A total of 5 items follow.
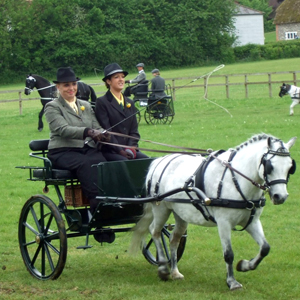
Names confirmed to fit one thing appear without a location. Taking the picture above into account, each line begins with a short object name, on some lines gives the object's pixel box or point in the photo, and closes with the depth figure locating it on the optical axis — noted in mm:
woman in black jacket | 10111
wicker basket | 9724
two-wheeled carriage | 9153
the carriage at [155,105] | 31467
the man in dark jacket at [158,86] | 31995
